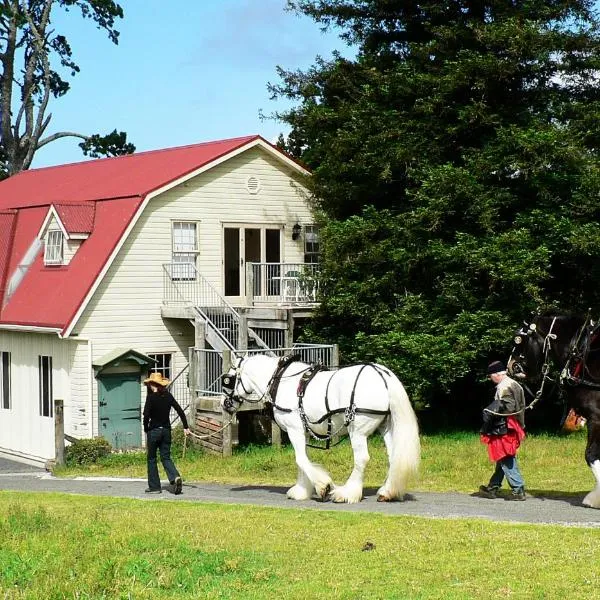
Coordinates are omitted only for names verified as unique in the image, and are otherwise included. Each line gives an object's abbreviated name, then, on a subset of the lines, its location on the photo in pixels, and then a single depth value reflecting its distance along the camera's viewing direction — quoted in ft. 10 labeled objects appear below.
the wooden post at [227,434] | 82.69
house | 89.56
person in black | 58.49
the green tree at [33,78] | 164.14
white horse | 51.08
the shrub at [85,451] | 83.51
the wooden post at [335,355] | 89.56
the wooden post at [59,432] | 82.33
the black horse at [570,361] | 48.29
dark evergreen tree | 85.46
